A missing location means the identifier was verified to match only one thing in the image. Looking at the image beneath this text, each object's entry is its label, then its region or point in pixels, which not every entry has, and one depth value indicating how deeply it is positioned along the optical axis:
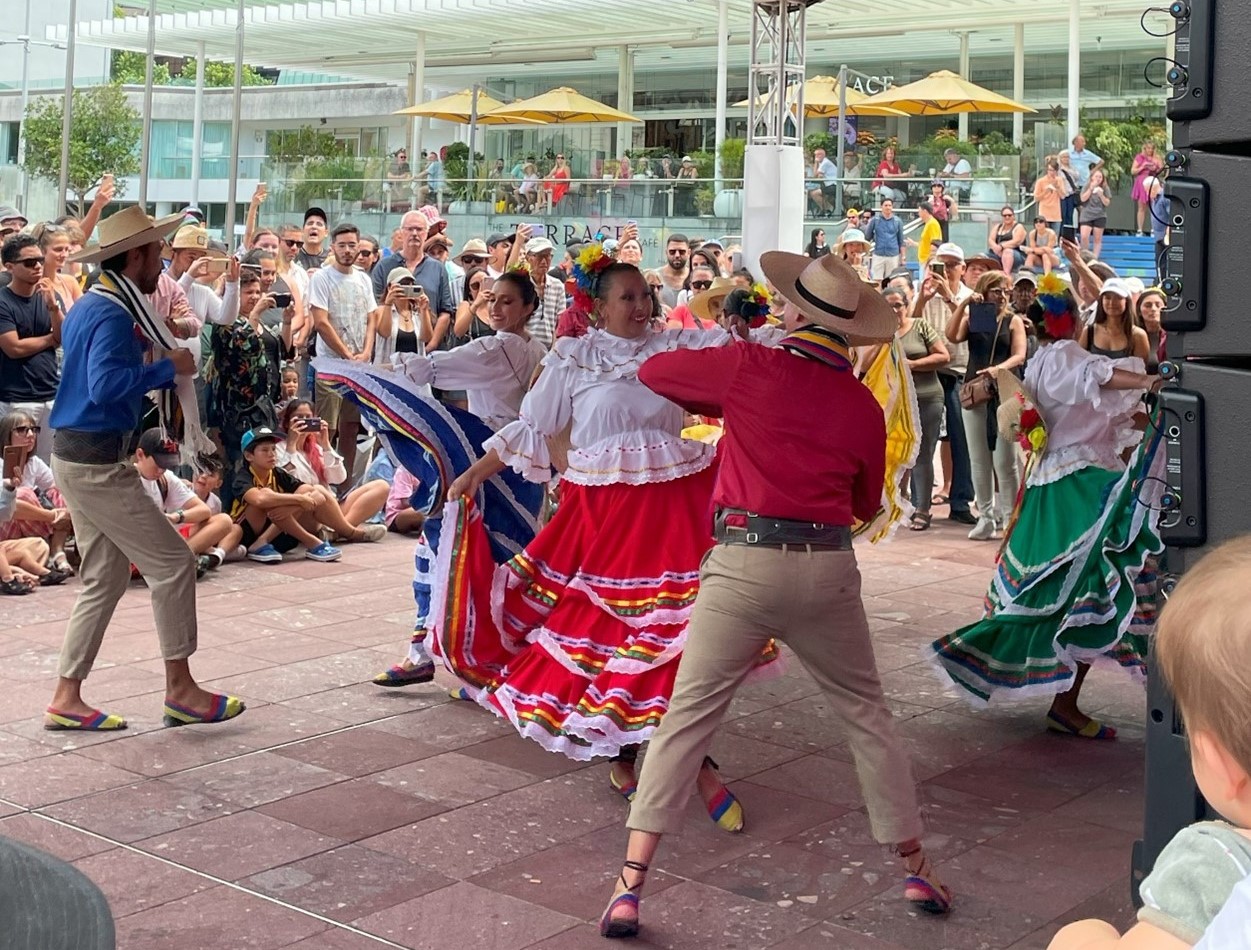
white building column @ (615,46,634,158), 32.69
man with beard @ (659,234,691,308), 13.52
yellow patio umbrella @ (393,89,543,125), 27.38
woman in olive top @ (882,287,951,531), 11.73
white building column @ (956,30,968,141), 29.44
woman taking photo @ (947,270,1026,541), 11.36
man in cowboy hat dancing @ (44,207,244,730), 5.90
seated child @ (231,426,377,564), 9.94
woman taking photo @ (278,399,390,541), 10.38
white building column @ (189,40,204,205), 26.62
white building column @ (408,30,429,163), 30.44
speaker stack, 3.35
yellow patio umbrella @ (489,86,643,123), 26.72
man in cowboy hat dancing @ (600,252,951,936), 4.39
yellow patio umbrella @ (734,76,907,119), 26.33
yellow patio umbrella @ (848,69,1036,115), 24.62
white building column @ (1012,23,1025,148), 27.67
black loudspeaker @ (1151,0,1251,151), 3.33
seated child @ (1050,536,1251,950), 1.57
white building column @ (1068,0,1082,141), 23.22
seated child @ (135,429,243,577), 9.25
